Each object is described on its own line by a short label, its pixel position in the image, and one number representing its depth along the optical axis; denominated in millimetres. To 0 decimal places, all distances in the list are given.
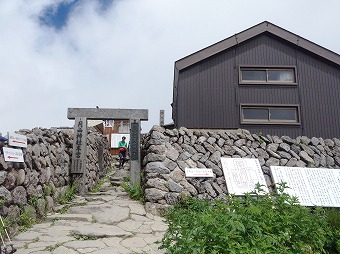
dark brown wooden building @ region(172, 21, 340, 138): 13492
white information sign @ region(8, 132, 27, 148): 5230
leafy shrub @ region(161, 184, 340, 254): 2740
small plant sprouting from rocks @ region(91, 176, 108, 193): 10573
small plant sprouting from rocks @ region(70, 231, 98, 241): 4969
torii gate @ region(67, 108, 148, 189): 9312
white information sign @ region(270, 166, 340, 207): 8125
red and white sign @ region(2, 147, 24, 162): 4938
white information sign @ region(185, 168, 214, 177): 8188
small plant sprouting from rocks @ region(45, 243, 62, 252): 4332
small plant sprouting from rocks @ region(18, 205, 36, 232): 5371
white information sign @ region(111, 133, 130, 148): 27270
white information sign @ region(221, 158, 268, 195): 8141
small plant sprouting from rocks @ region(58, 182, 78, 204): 7835
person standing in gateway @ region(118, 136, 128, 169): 16016
